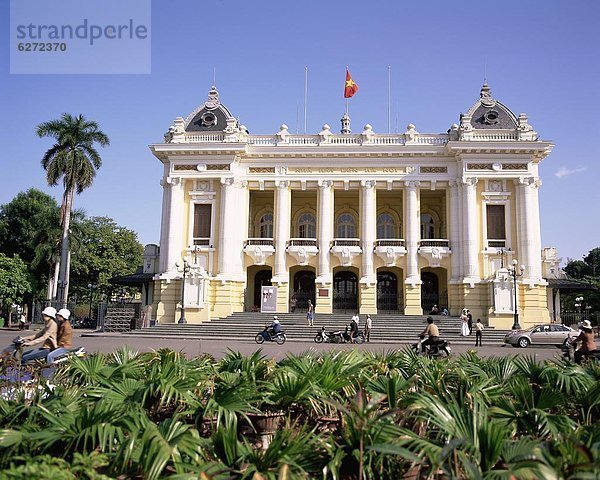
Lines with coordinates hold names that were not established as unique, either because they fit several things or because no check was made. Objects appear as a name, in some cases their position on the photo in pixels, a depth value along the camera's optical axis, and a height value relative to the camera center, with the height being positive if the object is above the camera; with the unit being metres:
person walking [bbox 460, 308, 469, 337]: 28.22 -1.47
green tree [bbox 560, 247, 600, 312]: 70.94 +5.18
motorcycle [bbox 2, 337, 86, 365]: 8.48 -1.05
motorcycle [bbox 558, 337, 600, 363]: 11.52 -1.24
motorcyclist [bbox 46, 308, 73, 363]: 9.45 -0.71
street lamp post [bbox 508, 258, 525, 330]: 29.06 +1.72
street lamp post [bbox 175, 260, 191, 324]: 31.91 +0.22
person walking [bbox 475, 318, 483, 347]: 24.31 -1.53
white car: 24.84 -1.67
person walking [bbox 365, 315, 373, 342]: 26.40 -1.62
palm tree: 38.19 +10.60
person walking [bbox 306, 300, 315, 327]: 30.39 -1.19
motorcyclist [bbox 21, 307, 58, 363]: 8.94 -0.86
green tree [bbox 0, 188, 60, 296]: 43.81 +5.73
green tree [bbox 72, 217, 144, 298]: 54.19 +4.34
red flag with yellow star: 36.91 +15.43
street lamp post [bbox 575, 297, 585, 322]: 40.39 -0.10
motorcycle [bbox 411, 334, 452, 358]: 13.25 -1.31
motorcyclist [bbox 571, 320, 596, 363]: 11.71 -0.96
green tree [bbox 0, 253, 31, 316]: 39.72 +0.92
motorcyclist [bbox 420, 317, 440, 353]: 13.37 -0.96
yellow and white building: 33.47 +5.94
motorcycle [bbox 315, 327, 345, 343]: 26.19 -2.06
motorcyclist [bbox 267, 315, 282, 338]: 24.86 -1.60
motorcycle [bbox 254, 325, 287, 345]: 24.70 -2.02
